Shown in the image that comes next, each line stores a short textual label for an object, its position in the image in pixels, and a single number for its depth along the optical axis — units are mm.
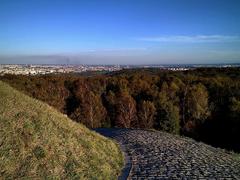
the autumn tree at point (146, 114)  40177
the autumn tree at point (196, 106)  40626
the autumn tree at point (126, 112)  40970
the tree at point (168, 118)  35350
